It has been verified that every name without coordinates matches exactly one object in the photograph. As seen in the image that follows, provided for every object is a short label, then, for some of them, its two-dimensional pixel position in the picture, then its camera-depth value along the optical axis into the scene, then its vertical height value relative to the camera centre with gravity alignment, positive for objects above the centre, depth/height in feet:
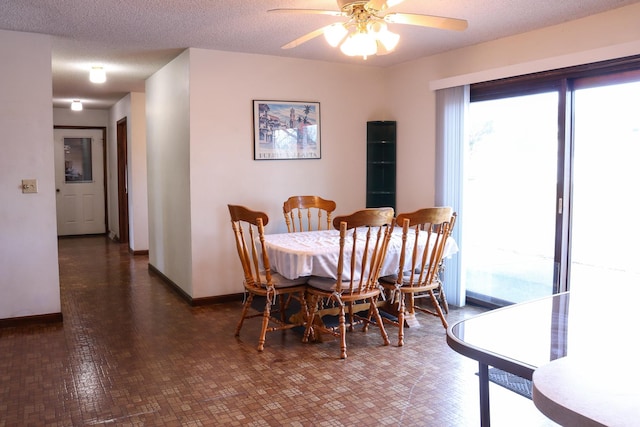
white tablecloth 11.66 -1.76
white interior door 30.89 -0.36
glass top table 4.40 -1.55
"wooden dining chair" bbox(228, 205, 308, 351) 11.84 -2.42
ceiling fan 9.51 +2.71
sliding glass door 12.28 -0.22
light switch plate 13.85 -0.28
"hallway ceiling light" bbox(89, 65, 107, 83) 17.89 +3.28
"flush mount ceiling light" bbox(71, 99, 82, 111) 26.89 +3.47
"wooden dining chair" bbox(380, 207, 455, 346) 12.10 -1.97
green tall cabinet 18.22 +0.34
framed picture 16.61 +1.39
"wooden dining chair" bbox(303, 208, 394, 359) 11.40 -2.24
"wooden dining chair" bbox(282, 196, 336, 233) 15.99 -1.19
